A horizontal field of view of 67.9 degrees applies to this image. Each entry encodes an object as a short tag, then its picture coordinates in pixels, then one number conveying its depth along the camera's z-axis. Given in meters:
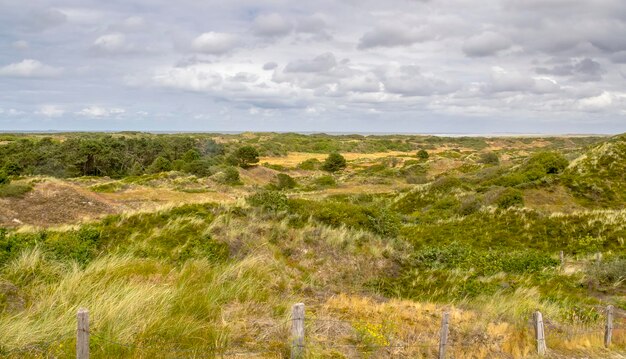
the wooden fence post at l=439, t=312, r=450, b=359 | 7.02
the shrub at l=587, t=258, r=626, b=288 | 14.01
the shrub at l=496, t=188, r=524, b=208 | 25.86
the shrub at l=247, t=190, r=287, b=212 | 15.40
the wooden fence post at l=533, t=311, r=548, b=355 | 8.11
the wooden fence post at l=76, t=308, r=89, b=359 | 4.80
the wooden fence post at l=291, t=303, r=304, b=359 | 5.98
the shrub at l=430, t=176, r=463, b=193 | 35.06
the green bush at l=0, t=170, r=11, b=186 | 28.31
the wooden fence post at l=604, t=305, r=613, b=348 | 8.91
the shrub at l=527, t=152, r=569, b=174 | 34.63
